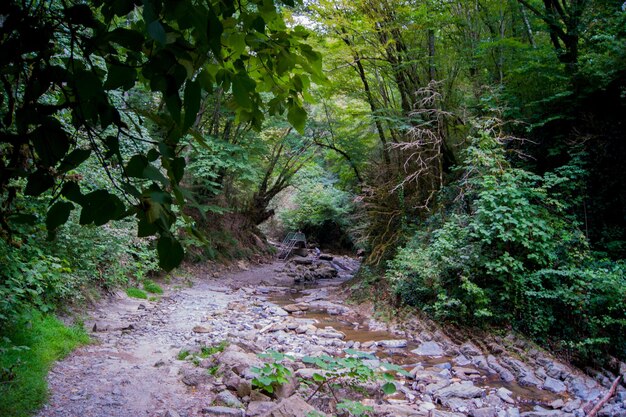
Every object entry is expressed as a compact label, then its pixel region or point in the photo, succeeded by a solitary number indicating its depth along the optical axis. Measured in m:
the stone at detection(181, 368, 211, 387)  4.11
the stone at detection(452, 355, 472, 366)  6.26
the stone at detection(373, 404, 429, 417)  4.16
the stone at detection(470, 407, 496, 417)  4.62
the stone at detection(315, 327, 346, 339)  7.59
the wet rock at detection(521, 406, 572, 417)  4.68
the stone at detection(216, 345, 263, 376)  4.36
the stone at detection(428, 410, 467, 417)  4.45
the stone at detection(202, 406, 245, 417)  3.46
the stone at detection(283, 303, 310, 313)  9.81
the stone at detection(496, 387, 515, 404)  5.08
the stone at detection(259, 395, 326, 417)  3.09
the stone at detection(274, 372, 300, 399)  3.96
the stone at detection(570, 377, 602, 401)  5.16
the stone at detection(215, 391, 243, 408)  3.68
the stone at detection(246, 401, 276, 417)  3.51
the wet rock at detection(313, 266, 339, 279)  16.39
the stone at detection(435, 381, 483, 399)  5.11
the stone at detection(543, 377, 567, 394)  5.39
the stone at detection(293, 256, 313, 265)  18.72
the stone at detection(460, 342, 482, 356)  6.46
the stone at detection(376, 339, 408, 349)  7.08
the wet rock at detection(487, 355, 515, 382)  5.75
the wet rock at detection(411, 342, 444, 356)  6.73
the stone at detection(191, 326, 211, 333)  6.86
